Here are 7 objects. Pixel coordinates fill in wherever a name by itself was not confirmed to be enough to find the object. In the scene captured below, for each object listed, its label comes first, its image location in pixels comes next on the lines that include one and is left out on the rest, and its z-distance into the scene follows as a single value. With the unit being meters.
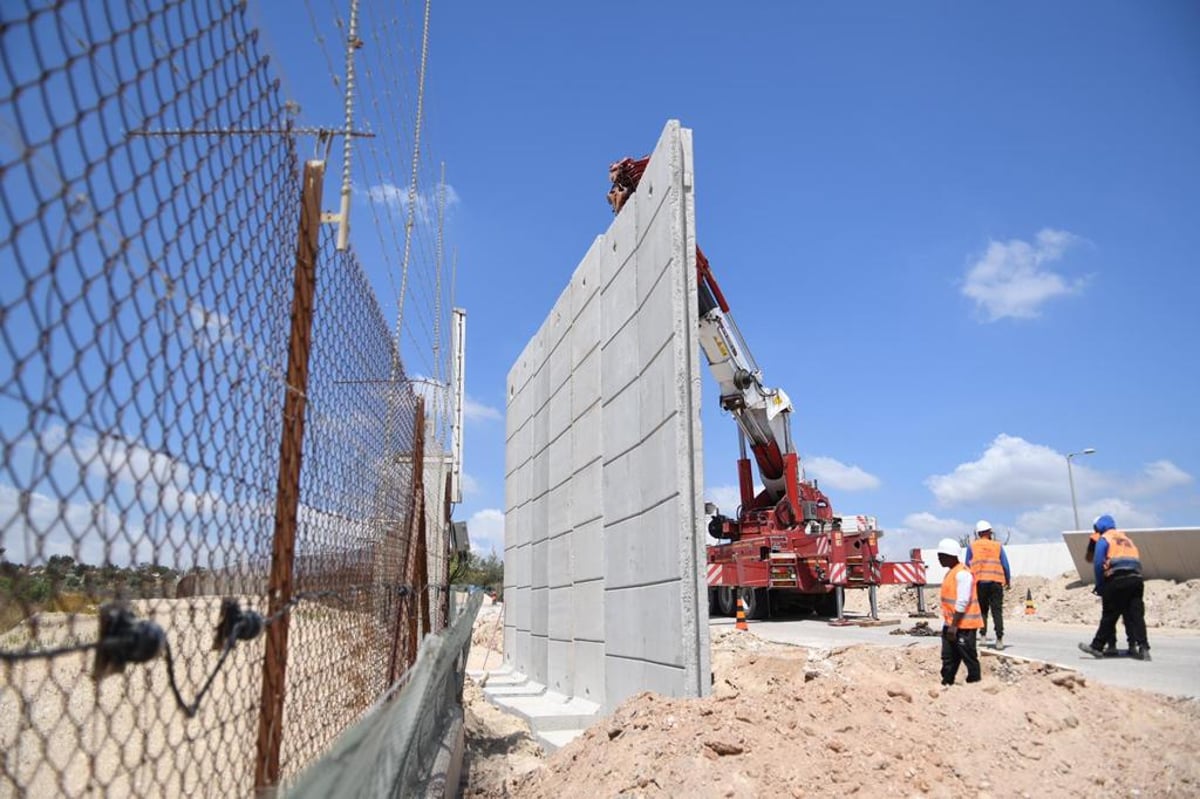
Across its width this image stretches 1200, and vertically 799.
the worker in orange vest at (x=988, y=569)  8.92
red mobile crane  14.99
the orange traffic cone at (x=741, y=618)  12.97
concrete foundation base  8.27
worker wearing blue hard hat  8.23
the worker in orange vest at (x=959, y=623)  6.32
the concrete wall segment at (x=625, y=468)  6.39
